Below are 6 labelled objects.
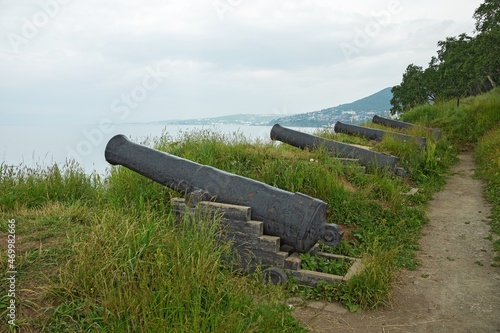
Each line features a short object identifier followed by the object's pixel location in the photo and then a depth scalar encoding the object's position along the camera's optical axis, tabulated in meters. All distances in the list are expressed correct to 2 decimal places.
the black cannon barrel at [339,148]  9.11
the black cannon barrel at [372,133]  11.62
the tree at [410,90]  34.94
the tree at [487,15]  26.70
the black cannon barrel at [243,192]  4.50
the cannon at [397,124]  14.18
